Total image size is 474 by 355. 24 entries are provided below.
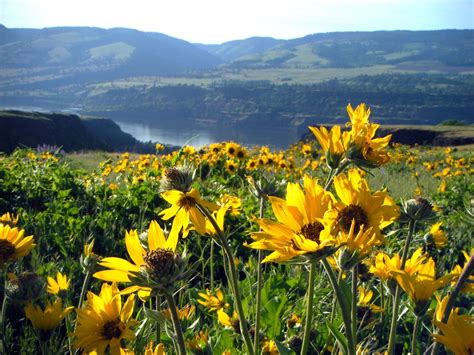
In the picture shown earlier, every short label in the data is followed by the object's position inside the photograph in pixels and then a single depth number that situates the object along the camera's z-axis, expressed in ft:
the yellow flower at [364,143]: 4.09
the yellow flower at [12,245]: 4.20
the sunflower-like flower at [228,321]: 5.33
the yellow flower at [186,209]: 3.43
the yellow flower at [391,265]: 3.92
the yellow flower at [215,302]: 6.16
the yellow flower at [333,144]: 4.09
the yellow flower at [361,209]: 3.06
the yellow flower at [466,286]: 3.71
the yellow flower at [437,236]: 6.18
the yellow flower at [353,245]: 2.70
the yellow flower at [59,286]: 4.78
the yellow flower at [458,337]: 2.30
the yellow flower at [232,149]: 17.83
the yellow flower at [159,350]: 2.99
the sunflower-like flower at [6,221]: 5.07
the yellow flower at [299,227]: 2.68
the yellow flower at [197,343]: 3.86
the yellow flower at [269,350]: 4.83
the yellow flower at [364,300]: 5.17
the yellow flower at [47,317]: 4.07
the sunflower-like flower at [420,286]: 3.38
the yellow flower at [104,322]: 3.48
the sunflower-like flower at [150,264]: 2.82
